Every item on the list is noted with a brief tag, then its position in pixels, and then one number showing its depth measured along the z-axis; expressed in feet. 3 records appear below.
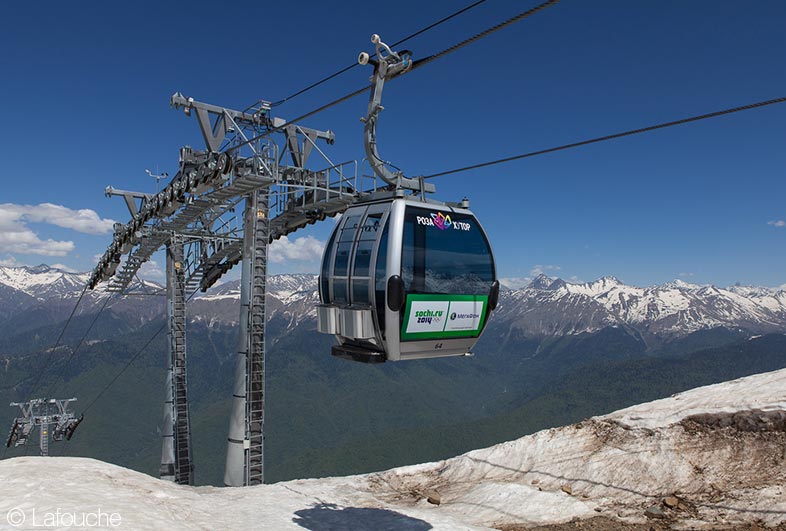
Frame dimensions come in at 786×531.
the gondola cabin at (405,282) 29.25
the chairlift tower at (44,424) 154.40
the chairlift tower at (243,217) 59.82
